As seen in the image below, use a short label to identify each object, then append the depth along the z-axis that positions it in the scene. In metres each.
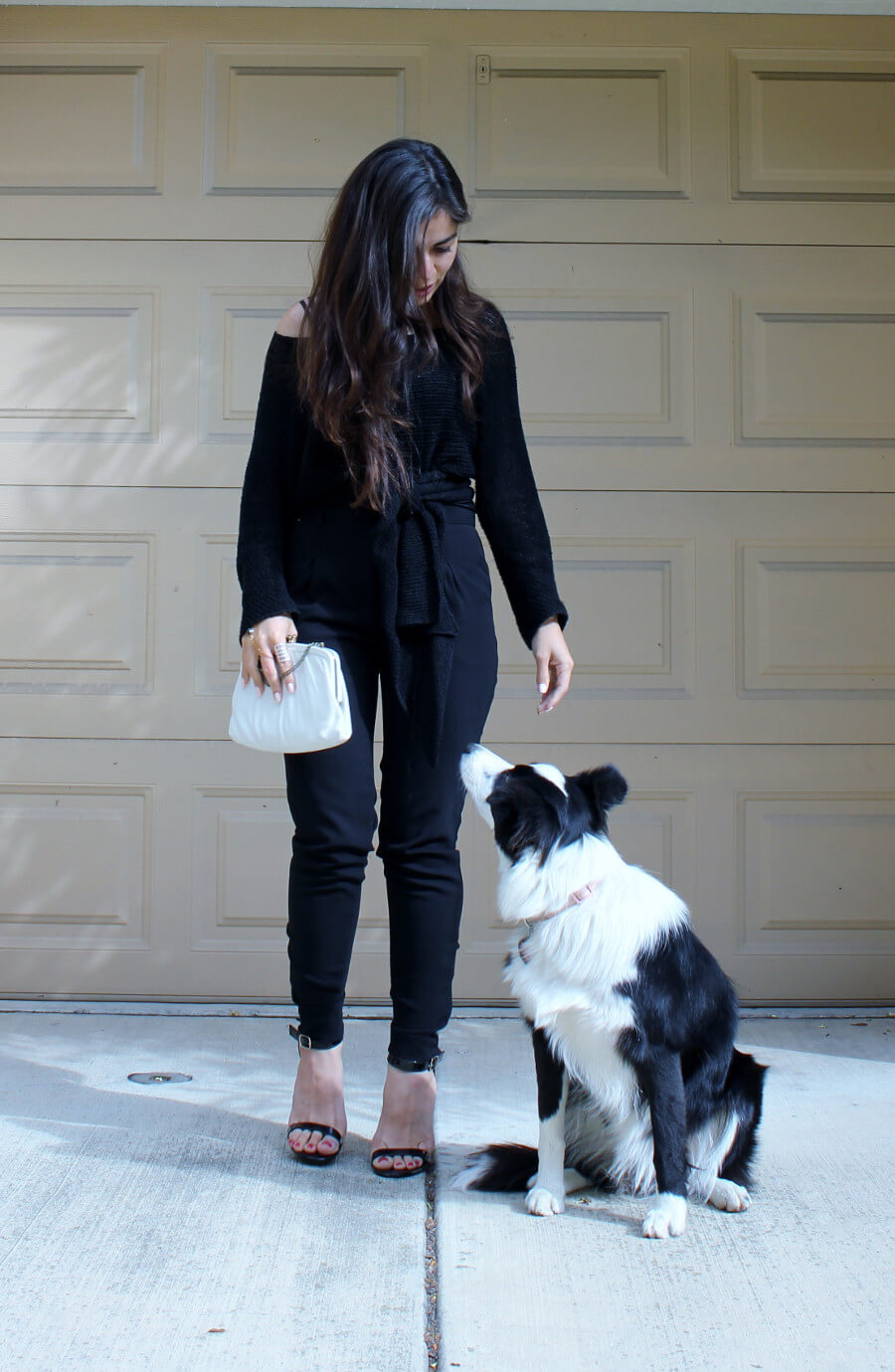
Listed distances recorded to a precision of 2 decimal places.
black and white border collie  1.80
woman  1.97
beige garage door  3.17
